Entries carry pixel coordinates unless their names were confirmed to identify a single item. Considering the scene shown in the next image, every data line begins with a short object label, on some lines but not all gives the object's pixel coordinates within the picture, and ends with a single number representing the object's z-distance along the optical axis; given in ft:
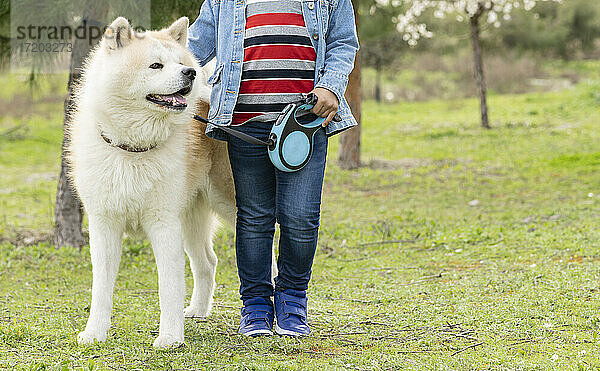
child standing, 19.70
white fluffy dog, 19.11
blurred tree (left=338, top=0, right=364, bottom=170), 64.64
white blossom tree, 84.94
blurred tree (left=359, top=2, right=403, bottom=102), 124.57
